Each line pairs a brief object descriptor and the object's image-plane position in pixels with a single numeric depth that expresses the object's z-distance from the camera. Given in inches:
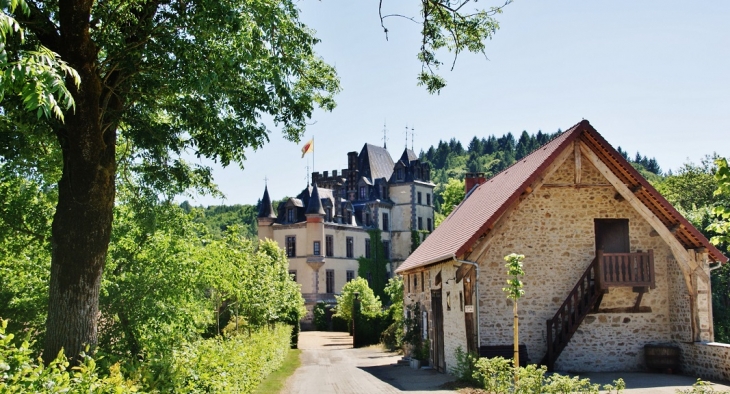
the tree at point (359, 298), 1860.2
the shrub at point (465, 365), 709.9
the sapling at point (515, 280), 569.0
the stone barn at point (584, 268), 740.6
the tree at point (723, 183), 351.6
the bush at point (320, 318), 2301.9
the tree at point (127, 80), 374.0
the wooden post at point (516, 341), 581.3
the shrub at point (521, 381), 475.8
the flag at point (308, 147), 2351.1
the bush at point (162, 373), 240.5
